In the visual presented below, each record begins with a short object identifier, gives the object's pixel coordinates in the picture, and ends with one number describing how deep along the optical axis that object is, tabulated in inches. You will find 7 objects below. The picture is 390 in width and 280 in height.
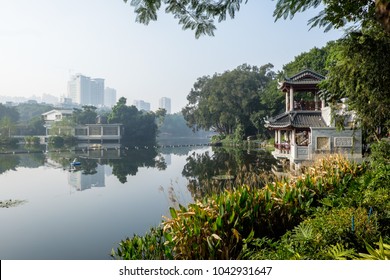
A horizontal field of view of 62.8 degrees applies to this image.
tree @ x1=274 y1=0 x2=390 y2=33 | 144.6
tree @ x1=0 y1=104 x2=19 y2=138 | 1555.1
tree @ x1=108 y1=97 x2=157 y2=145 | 2034.9
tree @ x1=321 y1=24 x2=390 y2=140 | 213.5
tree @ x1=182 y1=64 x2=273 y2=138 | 1509.6
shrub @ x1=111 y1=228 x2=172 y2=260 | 159.1
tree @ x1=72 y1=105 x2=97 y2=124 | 2031.3
